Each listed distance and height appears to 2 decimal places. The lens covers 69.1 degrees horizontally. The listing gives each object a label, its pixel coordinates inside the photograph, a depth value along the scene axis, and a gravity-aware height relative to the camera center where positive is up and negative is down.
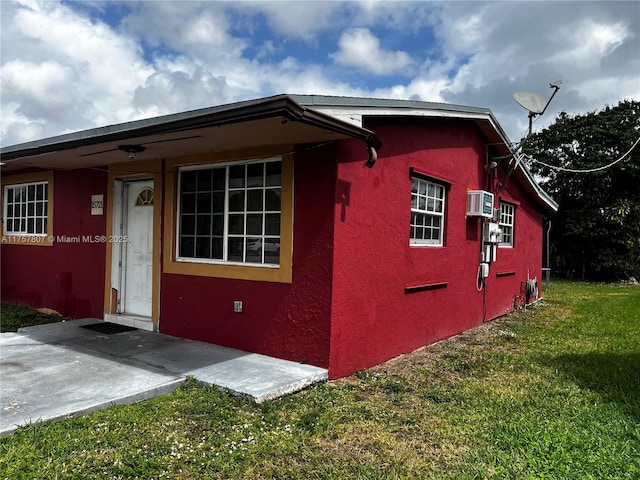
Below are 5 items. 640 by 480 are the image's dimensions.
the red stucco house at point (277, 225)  5.02 +0.16
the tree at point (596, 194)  20.27 +2.40
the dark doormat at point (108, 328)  6.71 -1.43
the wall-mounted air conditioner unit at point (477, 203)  8.18 +0.70
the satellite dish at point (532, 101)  7.75 +2.40
